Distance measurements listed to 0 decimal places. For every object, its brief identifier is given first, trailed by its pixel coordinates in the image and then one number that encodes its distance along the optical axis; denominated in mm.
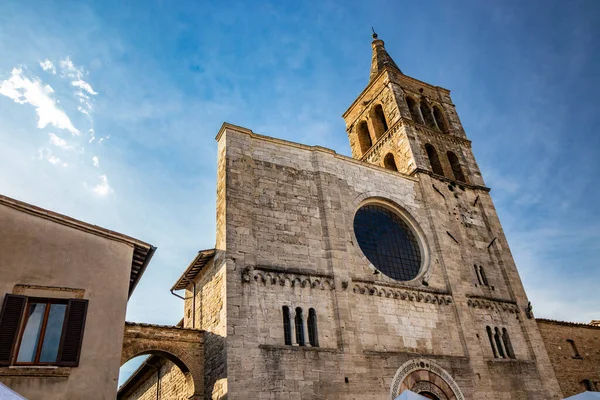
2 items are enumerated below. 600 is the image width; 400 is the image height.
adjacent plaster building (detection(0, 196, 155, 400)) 7008
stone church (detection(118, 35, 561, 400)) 10922
